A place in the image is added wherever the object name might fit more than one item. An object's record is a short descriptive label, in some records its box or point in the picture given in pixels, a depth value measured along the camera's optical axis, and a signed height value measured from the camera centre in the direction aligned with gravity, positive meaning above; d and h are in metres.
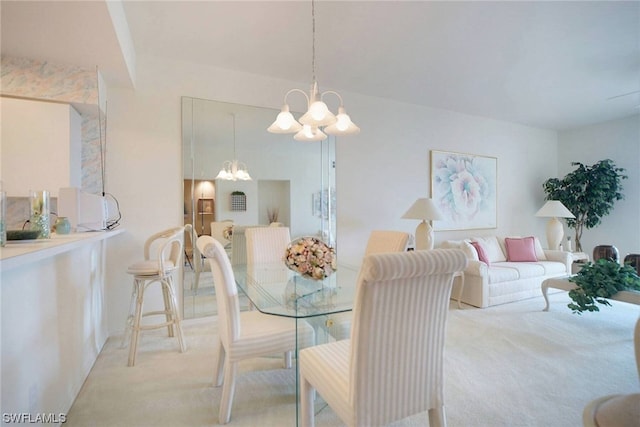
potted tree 4.86 +0.34
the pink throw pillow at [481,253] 3.92 -0.58
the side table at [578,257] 4.39 -0.71
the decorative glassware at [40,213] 1.55 -0.01
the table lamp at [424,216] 3.81 -0.07
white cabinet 2.23 +0.51
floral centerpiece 2.04 -0.34
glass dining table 1.63 -0.54
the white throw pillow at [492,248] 4.38 -0.57
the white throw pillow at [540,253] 4.46 -0.65
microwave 2.10 +0.01
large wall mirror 3.10 +0.37
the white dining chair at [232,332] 1.62 -0.72
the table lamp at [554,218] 4.66 -0.12
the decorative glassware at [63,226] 1.91 -0.10
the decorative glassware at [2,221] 1.21 -0.04
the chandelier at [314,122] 1.91 +0.62
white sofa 3.60 -0.81
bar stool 2.29 -0.57
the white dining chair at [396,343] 1.07 -0.53
